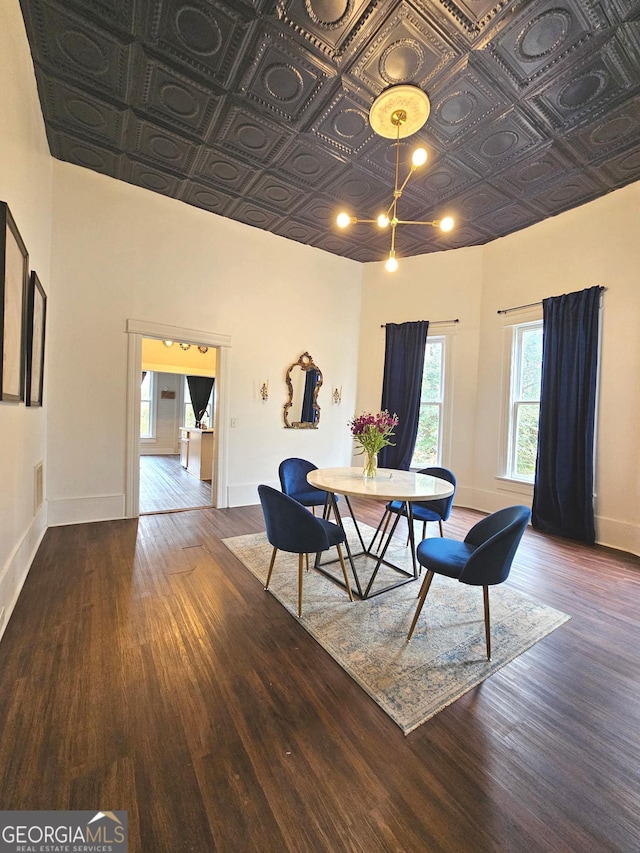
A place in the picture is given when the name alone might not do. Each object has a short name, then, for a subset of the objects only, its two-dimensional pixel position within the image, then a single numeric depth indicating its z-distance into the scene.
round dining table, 2.28
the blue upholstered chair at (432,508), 3.10
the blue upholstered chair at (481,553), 1.78
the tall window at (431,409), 5.35
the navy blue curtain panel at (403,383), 5.25
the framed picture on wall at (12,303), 1.65
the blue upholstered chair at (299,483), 3.26
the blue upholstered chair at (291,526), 2.16
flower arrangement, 2.84
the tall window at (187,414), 9.68
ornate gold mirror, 5.18
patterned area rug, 1.68
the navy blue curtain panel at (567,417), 3.78
